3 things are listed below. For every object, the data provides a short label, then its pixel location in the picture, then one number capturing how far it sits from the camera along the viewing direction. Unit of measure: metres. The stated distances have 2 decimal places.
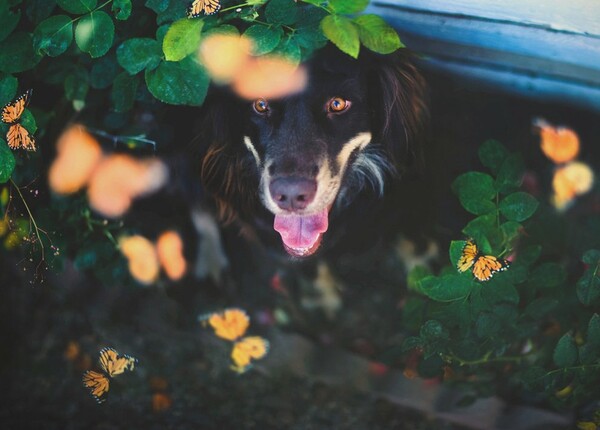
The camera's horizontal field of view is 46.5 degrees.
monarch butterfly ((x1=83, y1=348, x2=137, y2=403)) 0.67
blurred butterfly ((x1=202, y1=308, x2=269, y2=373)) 0.81
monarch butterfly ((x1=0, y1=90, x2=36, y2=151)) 0.62
